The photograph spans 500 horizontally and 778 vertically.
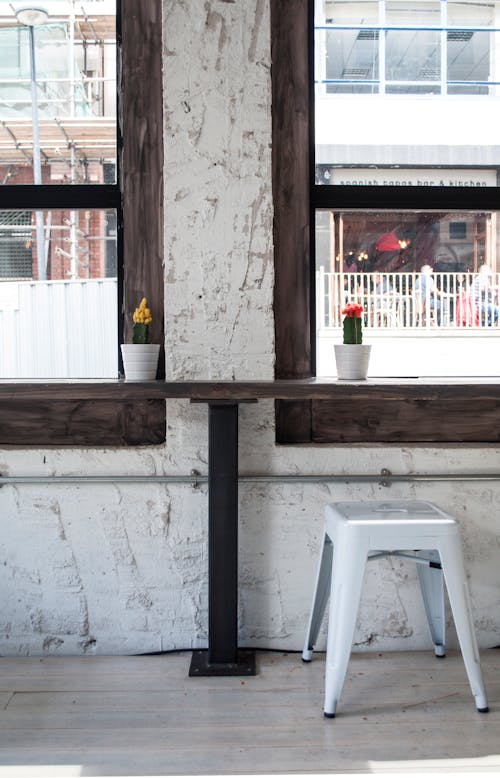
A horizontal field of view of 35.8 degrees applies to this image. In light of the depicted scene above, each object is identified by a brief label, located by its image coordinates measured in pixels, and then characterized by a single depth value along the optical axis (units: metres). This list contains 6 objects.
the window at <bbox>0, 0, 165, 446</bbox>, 2.81
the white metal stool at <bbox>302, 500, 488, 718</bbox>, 2.25
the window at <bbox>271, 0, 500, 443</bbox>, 2.85
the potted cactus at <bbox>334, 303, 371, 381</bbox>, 2.63
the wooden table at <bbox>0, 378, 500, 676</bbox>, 2.44
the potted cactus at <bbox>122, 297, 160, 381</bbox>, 2.64
